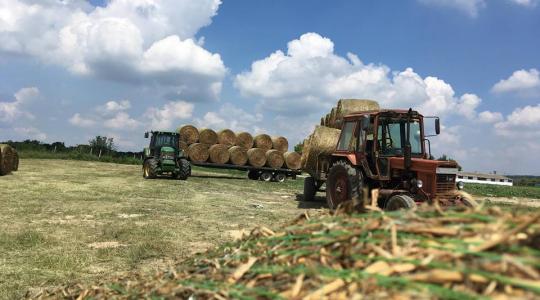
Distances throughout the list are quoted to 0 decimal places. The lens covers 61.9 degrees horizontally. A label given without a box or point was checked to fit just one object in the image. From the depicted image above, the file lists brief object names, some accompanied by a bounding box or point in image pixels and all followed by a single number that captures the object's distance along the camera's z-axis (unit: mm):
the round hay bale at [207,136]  24391
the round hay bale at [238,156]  24703
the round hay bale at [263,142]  25625
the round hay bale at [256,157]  24938
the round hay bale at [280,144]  26062
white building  89438
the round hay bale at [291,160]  25516
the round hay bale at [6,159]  18531
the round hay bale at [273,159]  25234
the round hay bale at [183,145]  23672
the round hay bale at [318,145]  13672
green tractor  20844
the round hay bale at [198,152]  23844
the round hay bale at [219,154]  24383
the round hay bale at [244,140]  25328
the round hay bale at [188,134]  23953
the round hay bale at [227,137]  24938
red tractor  8969
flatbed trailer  24309
